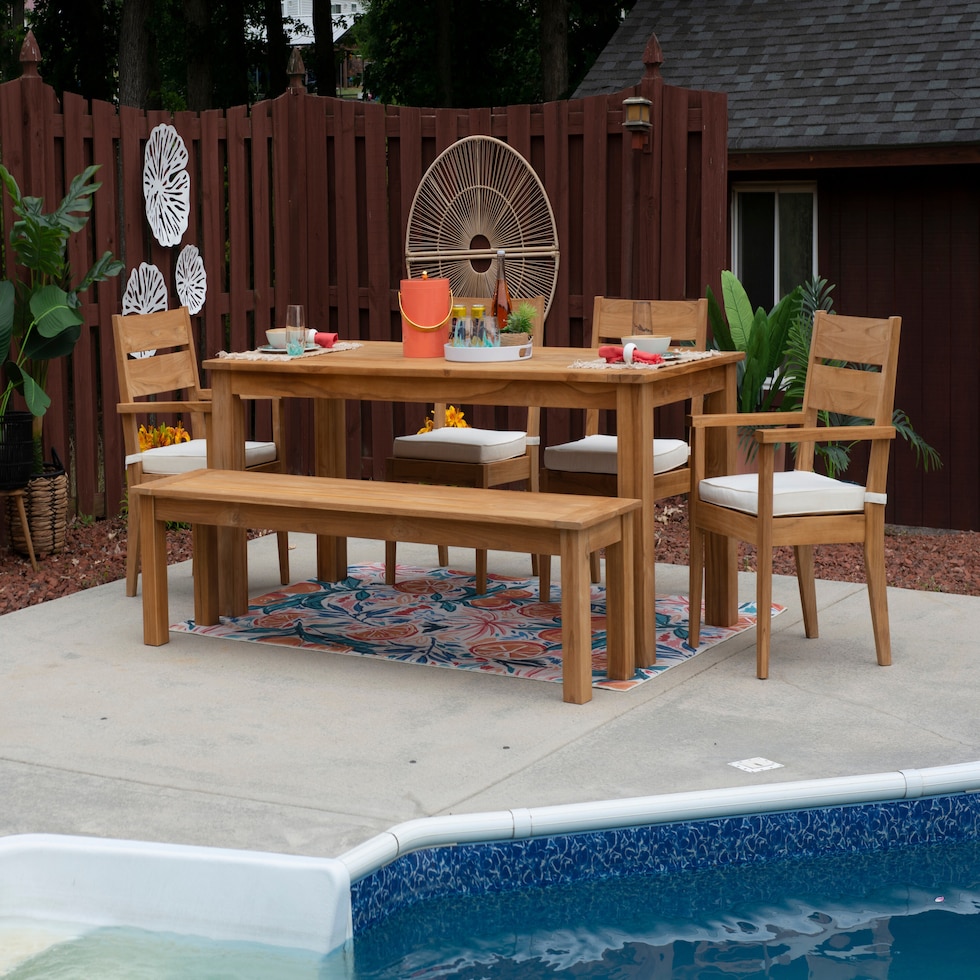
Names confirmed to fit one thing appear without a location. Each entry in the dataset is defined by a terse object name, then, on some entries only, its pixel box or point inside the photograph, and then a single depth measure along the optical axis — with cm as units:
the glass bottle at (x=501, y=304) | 531
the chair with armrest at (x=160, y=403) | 578
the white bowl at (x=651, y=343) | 507
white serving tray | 511
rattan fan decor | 777
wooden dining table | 477
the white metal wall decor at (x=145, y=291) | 737
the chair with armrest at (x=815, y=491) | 464
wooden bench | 442
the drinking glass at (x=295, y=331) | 541
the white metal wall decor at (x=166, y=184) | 742
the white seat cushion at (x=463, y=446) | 580
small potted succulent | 525
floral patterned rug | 502
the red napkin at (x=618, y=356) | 492
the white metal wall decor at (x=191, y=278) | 762
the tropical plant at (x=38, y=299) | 630
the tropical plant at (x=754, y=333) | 735
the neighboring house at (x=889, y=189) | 945
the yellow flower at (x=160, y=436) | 725
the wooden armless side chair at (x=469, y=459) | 579
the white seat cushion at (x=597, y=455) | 550
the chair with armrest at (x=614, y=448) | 537
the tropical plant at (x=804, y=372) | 735
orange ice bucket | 542
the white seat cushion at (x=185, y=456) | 577
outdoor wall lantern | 734
